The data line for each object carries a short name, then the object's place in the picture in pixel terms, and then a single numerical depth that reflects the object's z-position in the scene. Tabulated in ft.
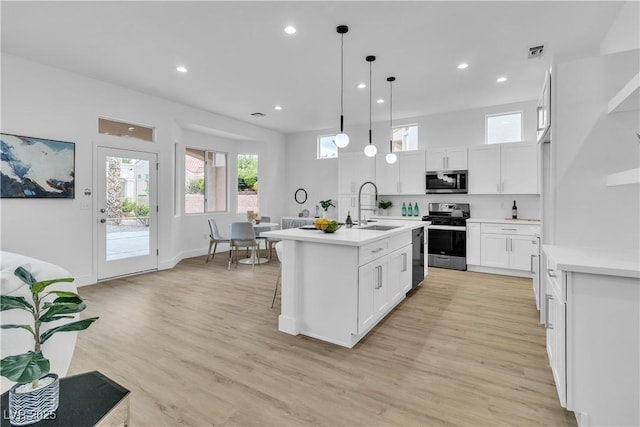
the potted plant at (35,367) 3.00
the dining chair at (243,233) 18.71
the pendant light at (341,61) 10.30
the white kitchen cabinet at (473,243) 17.70
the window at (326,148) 26.00
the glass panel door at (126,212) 15.46
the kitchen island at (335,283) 8.57
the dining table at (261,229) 20.40
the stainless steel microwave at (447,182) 18.88
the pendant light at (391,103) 14.76
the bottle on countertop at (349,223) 12.00
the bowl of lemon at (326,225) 9.83
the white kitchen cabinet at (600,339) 4.76
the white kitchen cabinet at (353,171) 21.81
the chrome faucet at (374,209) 21.74
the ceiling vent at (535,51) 11.66
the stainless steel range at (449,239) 18.12
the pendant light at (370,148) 12.48
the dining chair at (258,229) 20.94
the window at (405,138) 21.68
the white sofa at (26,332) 4.32
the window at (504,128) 18.66
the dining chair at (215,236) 19.80
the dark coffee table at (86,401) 3.33
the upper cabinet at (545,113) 7.09
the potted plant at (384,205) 22.04
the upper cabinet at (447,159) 18.89
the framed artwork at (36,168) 12.32
